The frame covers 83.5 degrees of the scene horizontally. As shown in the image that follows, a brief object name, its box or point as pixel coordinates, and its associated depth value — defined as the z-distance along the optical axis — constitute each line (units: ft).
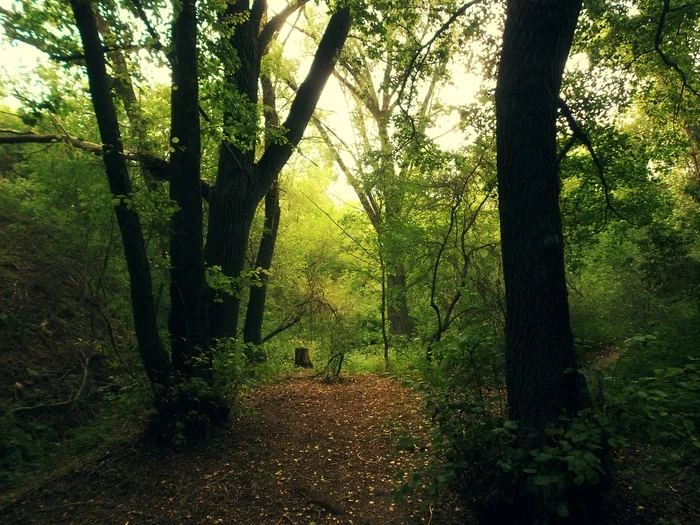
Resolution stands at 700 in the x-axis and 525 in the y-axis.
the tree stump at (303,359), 31.22
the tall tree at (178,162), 12.92
